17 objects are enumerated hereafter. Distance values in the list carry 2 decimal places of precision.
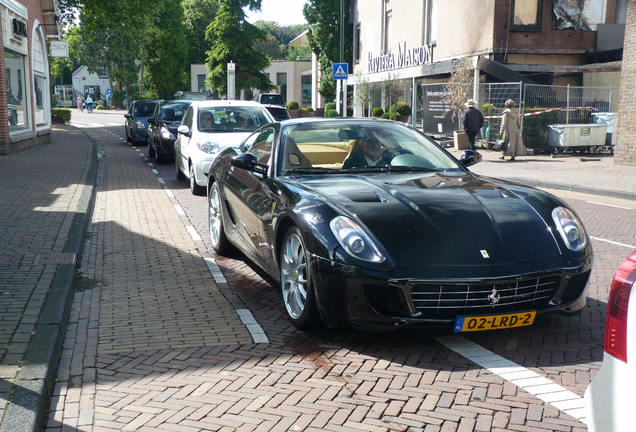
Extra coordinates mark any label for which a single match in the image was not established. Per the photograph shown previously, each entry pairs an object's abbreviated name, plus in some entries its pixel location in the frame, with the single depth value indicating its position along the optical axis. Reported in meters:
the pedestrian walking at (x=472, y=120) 20.81
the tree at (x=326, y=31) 54.25
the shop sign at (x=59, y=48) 29.94
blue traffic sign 26.33
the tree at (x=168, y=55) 69.62
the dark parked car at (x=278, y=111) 22.00
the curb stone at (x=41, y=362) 3.48
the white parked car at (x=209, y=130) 12.64
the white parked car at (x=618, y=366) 2.19
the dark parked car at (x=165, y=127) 18.94
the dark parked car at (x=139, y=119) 27.08
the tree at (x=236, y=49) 54.81
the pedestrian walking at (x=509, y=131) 20.67
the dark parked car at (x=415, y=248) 4.33
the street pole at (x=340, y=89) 27.35
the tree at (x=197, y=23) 85.94
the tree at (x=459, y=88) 26.23
